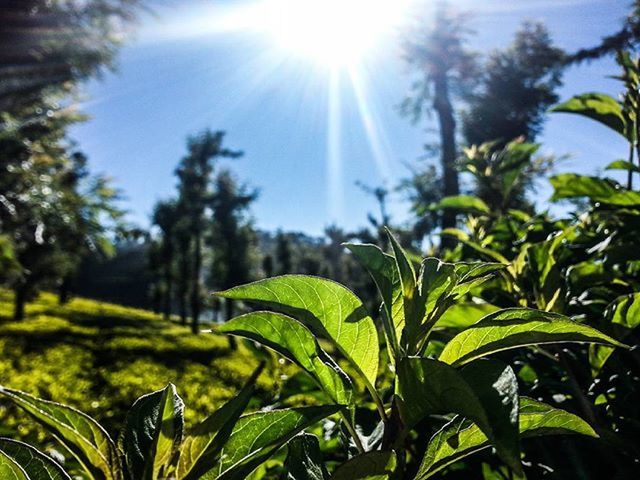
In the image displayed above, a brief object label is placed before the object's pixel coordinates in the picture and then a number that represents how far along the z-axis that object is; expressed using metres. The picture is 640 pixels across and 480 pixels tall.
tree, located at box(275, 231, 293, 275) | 51.28
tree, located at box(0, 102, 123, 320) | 8.55
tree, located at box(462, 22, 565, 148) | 19.81
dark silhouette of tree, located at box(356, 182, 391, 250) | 13.69
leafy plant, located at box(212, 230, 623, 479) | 0.42
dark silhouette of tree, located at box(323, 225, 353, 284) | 53.99
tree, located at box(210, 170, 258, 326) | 33.81
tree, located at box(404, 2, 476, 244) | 15.27
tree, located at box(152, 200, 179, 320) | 39.54
